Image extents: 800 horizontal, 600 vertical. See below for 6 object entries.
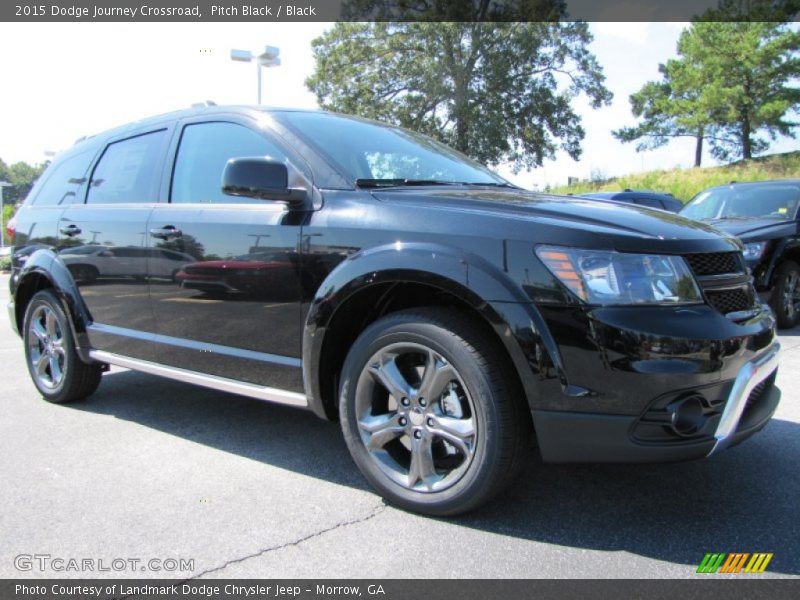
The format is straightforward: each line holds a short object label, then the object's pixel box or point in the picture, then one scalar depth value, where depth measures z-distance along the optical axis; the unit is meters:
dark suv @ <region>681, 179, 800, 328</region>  6.95
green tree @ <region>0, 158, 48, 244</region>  98.88
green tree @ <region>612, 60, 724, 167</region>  37.03
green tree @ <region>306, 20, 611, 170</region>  31.95
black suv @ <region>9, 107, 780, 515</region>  2.30
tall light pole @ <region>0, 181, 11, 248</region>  31.95
